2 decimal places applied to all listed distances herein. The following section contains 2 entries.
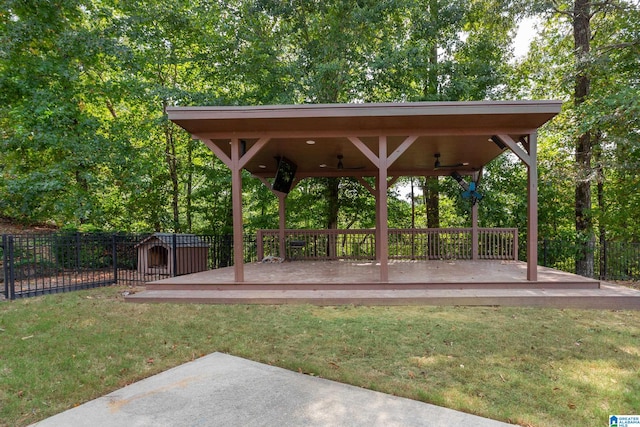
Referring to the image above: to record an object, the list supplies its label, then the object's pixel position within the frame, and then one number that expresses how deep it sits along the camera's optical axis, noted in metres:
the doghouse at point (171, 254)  7.92
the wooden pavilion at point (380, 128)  5.51
